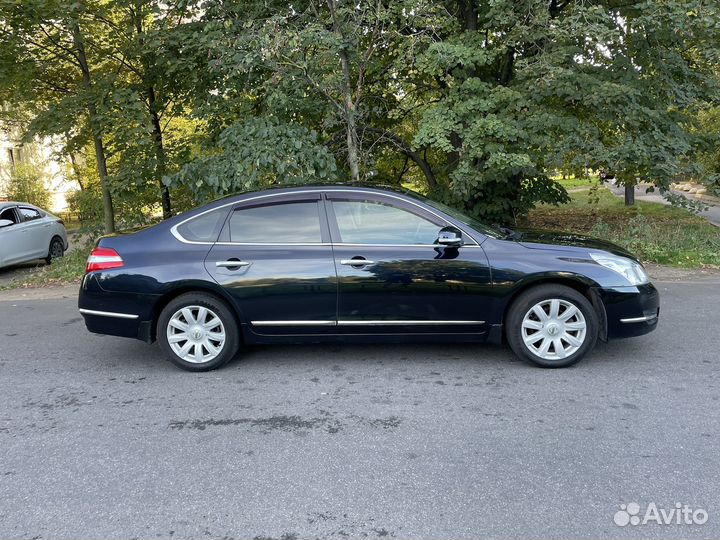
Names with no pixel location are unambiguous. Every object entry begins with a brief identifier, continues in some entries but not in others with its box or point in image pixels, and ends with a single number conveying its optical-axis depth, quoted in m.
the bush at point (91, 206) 12.66
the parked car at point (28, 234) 11.08
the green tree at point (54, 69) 9.41
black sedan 4.70
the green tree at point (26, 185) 24.31
